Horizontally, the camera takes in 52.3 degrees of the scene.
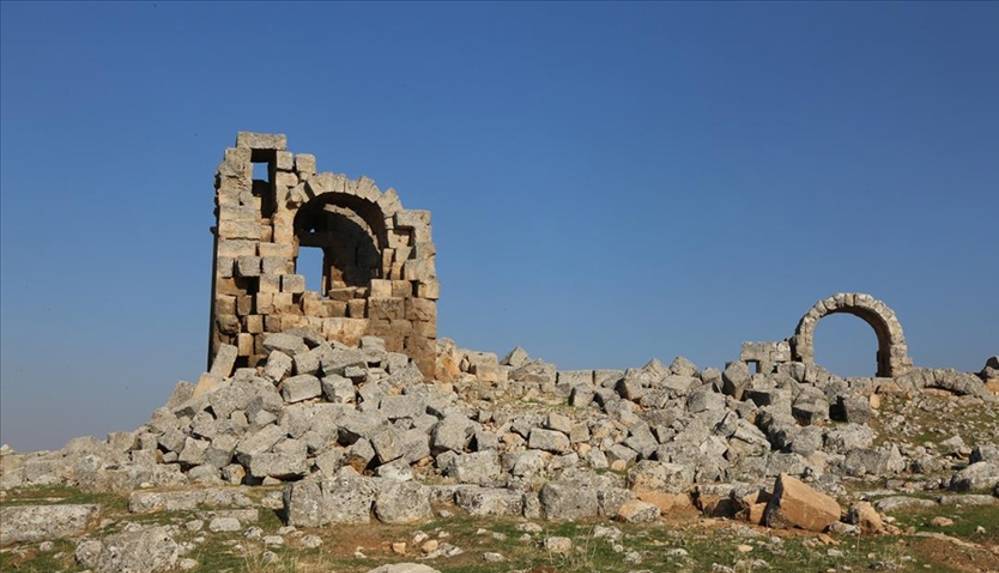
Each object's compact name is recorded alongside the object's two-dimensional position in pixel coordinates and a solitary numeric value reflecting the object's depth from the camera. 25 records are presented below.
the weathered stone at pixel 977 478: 13.17
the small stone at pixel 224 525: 10.46
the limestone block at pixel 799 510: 10.51
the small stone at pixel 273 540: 9.88
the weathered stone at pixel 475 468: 13.55
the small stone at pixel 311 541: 9.86
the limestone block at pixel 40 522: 10.59
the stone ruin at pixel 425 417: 11.63
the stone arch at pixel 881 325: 23.14
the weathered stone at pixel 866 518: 10.44
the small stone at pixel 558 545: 9.30
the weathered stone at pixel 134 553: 8.97
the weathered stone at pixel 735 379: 19.86
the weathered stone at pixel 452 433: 14.27
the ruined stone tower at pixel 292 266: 19.22
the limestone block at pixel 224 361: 17.98
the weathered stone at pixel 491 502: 11.38
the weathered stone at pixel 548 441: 14.81
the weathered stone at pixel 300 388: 15.95
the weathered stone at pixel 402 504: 10.97
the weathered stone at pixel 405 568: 8.13
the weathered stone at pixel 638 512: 11.16
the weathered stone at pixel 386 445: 13.96
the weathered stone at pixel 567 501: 11.26
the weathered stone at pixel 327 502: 10.73
